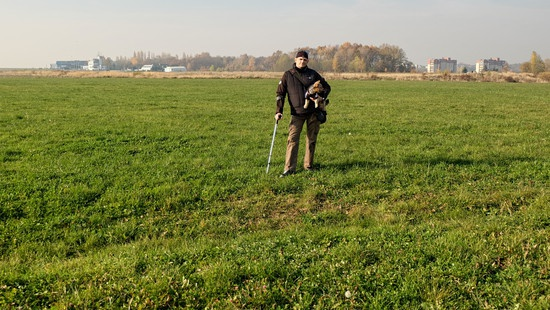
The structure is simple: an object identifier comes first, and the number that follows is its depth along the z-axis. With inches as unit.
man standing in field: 391.5
